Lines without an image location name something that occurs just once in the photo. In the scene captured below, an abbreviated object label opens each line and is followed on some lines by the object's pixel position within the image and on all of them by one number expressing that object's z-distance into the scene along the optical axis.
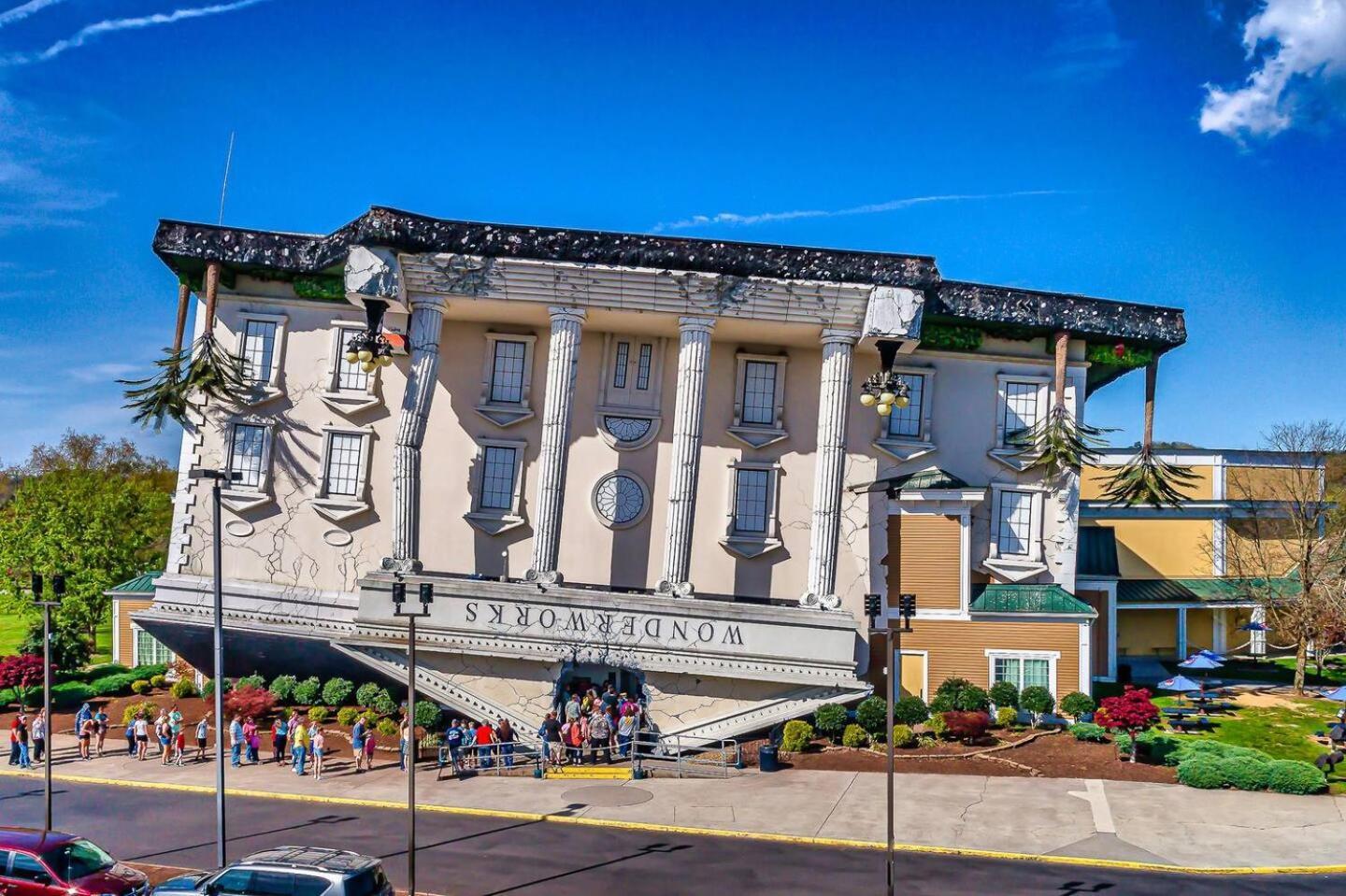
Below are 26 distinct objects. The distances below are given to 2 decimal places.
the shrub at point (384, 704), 36.53
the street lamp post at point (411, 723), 20.91
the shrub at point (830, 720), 34.96
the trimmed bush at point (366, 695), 36.91
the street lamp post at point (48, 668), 25.59
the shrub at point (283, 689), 38.72
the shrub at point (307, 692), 38.25
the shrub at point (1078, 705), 37.28
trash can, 32.78
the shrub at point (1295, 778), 29.67
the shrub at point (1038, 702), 37.62
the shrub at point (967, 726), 34.94
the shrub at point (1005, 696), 37.91
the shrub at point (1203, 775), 30.23
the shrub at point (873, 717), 35.03
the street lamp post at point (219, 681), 22.58
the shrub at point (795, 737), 34.06
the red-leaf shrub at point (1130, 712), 32.06
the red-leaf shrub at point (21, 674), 41.03
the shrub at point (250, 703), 36.69
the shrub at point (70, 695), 42.22
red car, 19.81
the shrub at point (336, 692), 37.78
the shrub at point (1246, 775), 30.11
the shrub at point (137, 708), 37.16
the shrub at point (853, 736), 34.41
